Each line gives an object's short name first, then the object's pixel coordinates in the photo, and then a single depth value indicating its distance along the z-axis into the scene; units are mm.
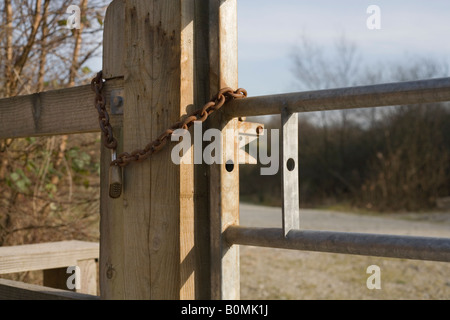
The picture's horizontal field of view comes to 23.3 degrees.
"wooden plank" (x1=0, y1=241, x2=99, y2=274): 2870
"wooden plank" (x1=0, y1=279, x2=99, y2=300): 2078
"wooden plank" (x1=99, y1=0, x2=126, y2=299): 2020
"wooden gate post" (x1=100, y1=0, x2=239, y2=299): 1951
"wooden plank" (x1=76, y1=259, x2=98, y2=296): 3387
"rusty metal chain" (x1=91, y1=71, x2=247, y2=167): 1936
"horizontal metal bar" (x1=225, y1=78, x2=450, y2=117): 1801
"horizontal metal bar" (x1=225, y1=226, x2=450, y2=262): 1788
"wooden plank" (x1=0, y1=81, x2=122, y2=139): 2112
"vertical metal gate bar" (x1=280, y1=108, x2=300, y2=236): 1912
